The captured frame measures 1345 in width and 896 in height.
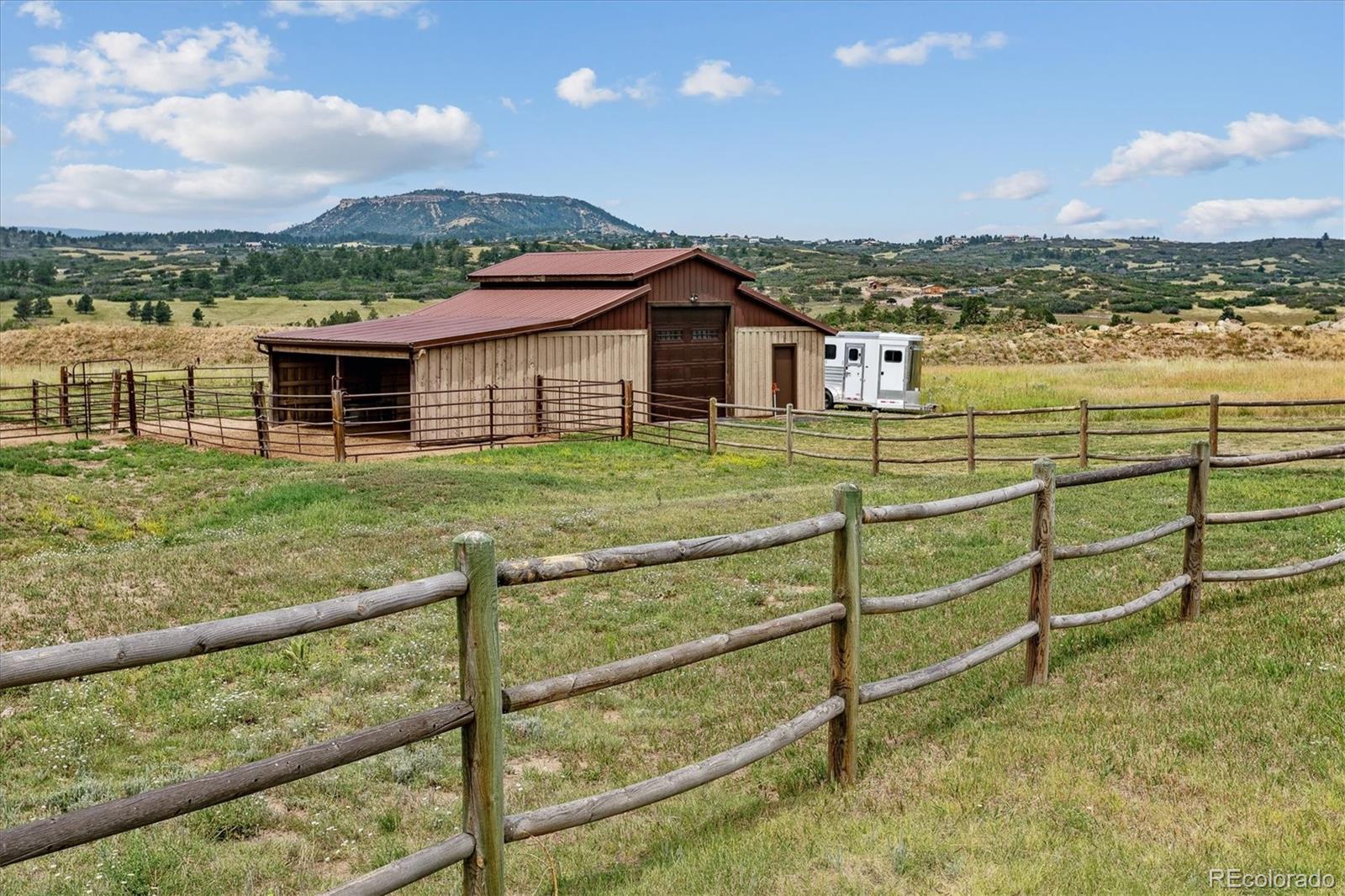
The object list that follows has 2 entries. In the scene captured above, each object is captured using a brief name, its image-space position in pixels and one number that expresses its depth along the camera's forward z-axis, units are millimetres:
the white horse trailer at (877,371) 31547
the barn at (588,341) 24109
